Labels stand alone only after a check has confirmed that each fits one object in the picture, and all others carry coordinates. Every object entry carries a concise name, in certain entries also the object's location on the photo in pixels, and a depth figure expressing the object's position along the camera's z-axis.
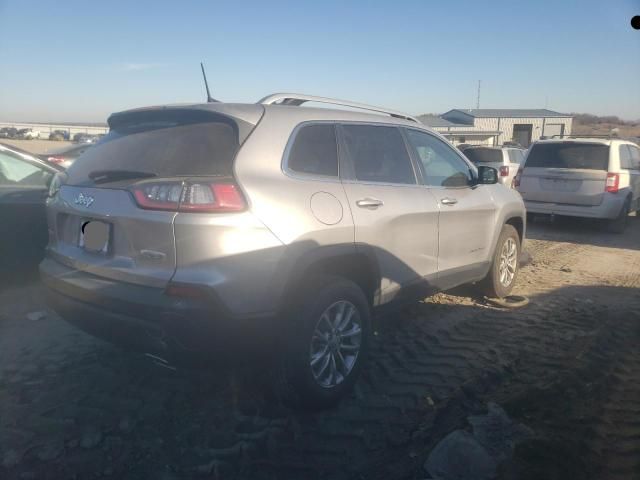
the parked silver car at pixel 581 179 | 9.40
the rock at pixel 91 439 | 2.81
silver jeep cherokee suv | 2.66
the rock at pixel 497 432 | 2.82
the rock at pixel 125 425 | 2.95
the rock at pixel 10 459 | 2.63
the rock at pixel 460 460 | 2.62
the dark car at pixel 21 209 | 5.05
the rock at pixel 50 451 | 2.69
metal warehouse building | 43.92
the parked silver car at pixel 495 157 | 14.89
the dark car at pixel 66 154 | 10.55
